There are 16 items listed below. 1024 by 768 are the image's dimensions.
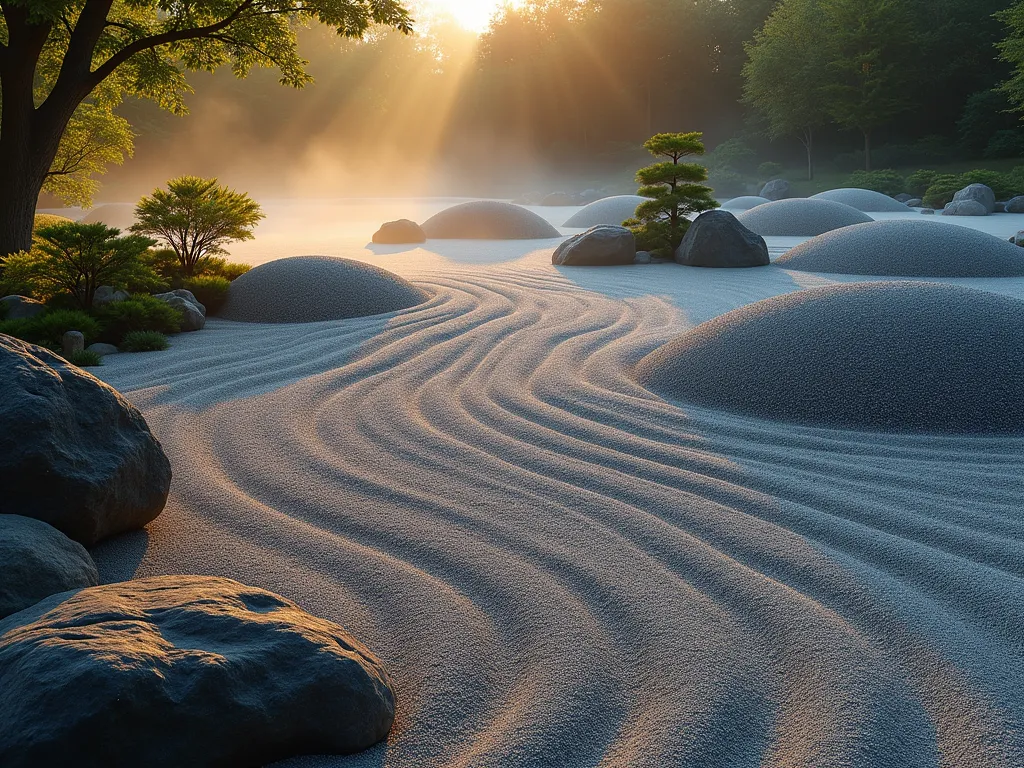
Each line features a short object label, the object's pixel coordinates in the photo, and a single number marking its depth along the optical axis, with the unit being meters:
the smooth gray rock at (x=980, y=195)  21.39
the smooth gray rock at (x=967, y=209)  20.48
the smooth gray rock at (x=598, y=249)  12.23
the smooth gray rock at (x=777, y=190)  29.16
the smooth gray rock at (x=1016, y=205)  21.22
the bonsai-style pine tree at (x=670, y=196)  13.33
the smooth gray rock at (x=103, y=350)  6.59
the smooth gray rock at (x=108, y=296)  7.50
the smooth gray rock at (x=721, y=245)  11.79
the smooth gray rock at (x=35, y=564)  2.27
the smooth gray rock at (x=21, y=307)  7.19
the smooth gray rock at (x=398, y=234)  16.17
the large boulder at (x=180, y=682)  1.66
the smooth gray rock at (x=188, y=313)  7.62
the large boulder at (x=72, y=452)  2.78
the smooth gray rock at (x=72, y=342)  6.38
